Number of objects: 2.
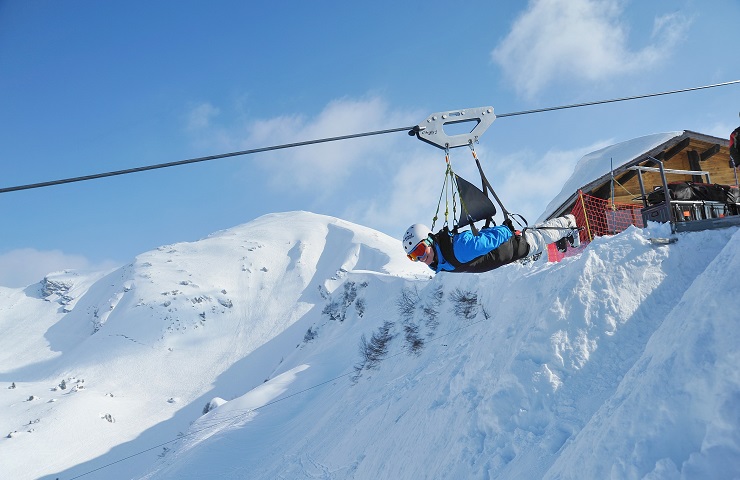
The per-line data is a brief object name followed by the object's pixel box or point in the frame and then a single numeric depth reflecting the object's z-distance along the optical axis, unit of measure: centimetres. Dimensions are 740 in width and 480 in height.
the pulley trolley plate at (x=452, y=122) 588
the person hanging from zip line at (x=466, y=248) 655
